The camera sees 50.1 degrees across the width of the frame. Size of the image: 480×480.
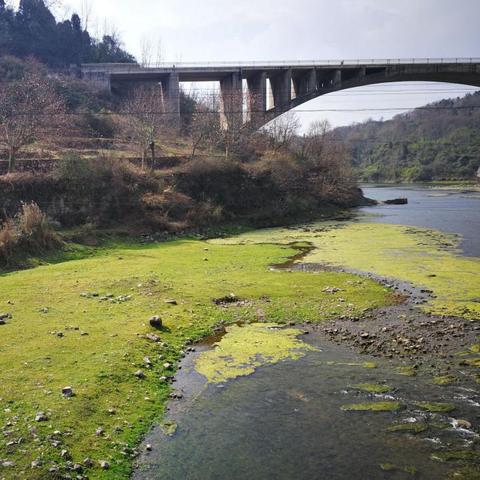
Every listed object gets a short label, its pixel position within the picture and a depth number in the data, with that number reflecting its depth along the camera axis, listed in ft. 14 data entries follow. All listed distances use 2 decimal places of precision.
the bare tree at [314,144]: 212.84
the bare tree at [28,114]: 133.18
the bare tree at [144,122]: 156.49
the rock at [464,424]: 35.06
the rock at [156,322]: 53.93
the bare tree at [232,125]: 186.39
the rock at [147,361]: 45.03
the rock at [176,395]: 40.09
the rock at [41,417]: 33.74
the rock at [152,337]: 50.65
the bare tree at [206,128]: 182.29
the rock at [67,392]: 37.45
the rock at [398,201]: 229.86
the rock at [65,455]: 30.49
